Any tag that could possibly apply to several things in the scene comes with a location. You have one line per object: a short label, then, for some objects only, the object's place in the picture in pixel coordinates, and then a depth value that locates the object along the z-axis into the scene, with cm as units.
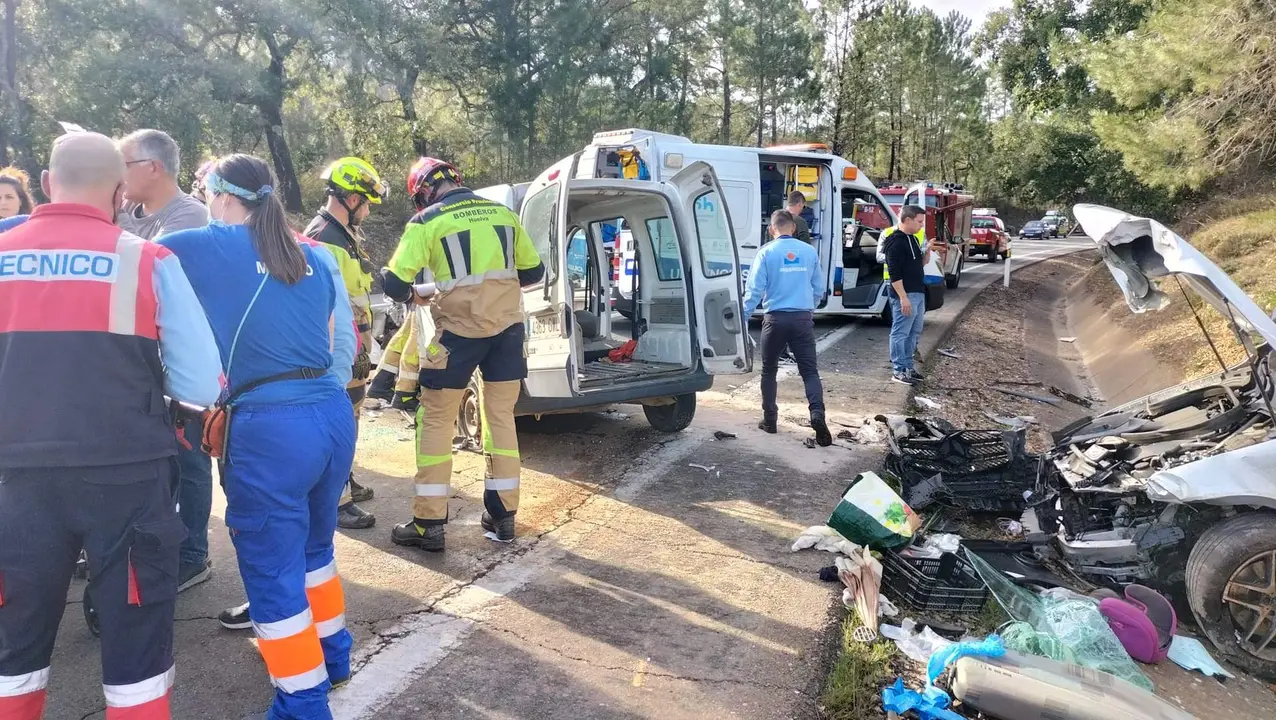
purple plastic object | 378
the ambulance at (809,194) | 960
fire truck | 1641
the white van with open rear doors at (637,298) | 546
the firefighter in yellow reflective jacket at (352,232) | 436
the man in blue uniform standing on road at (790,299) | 639
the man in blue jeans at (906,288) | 845
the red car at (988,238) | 2872
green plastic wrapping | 351
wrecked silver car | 386
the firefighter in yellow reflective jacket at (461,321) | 429
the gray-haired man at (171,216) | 346
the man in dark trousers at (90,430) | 214
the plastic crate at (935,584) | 400
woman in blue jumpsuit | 260
